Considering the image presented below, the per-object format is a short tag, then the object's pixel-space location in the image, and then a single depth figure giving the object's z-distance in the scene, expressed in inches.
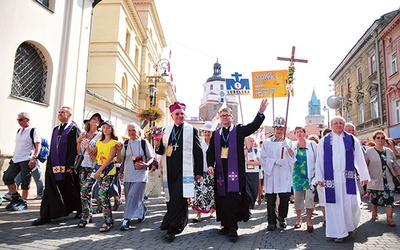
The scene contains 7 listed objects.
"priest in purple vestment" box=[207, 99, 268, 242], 186.5
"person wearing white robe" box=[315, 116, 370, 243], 178.4
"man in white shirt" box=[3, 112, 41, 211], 244.7
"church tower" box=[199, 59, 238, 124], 3007.6
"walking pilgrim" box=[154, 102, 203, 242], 180.4
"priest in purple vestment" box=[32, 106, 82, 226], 209.8
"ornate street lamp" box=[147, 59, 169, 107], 745.0
